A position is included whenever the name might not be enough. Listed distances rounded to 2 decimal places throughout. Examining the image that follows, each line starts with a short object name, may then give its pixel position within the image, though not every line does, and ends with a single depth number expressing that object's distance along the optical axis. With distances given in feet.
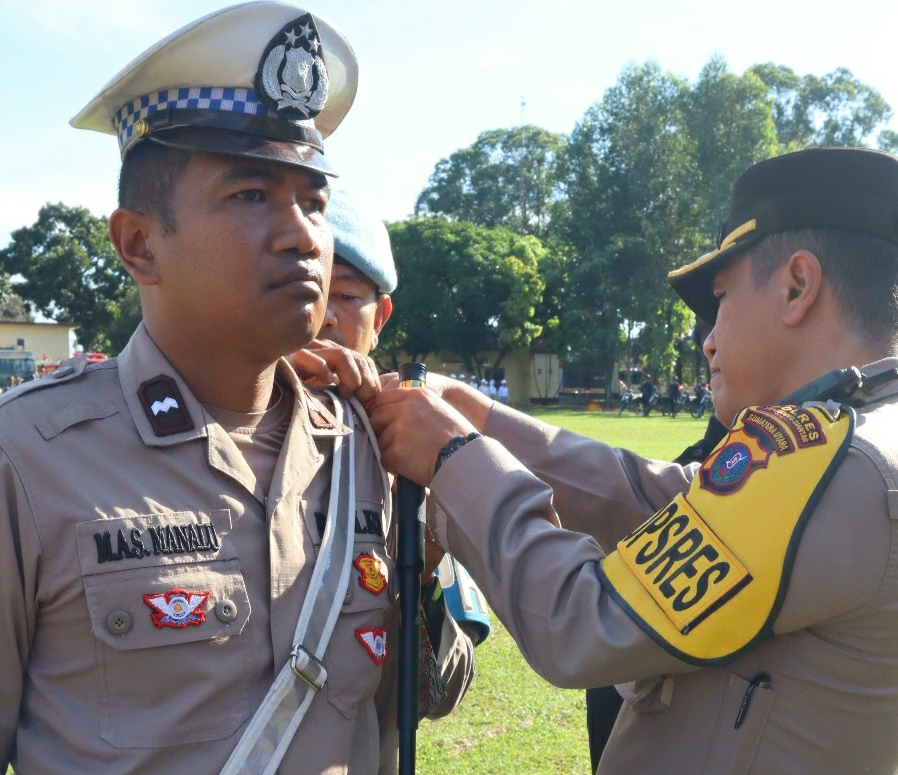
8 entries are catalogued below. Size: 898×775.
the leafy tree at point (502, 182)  227.20
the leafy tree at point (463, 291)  157.48
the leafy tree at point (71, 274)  188.34
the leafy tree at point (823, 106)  192.03
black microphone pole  6.88
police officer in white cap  5.65
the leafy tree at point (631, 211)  138.00
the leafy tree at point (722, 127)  140.15
